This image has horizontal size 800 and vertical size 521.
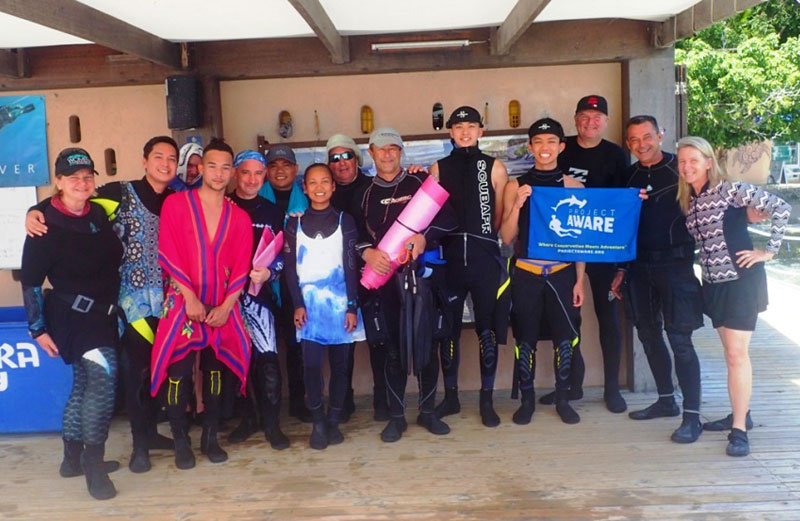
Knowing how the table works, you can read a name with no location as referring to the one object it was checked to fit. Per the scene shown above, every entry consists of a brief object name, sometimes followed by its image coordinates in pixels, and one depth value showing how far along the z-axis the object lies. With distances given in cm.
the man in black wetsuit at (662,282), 418
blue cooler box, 446
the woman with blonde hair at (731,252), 387
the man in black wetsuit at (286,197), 447
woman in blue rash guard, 411
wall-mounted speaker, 486
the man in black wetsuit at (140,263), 391
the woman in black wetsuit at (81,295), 357
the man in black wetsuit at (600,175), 461
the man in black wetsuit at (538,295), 440
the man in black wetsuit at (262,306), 419
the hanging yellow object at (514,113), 516
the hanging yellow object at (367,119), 516
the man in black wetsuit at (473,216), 434
